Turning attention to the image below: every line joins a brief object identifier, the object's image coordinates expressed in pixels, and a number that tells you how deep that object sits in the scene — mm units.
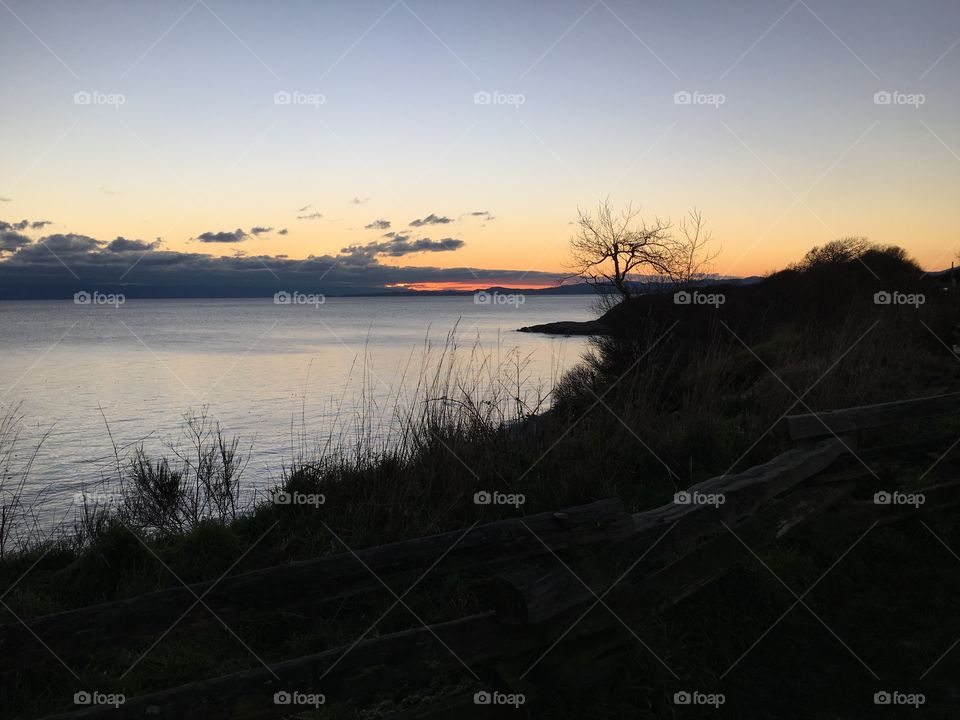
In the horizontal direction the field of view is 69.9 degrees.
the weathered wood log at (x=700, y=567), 3881
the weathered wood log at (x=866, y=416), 5363
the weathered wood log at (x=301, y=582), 2695
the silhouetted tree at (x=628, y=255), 18781
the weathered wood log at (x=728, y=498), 4301
